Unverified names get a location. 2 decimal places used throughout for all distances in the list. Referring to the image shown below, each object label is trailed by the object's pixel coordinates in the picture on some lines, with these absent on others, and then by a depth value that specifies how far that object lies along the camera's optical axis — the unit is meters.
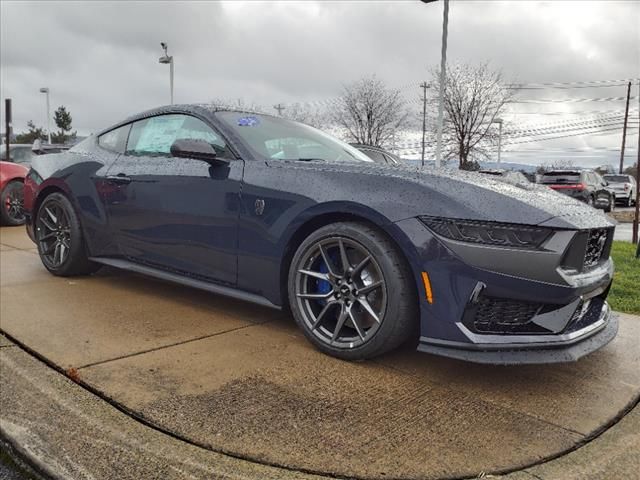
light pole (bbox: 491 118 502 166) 38.65
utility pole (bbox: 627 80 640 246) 6.63
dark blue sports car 2.45
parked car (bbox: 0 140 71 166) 11.88
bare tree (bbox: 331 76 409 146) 44.19
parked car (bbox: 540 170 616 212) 17.67
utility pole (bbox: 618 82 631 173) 33.22
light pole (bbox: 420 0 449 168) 16.77
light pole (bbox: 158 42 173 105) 21.53
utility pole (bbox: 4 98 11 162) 14.21
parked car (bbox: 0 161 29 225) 8.35
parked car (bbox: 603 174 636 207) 26.42
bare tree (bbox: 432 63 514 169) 37.06
